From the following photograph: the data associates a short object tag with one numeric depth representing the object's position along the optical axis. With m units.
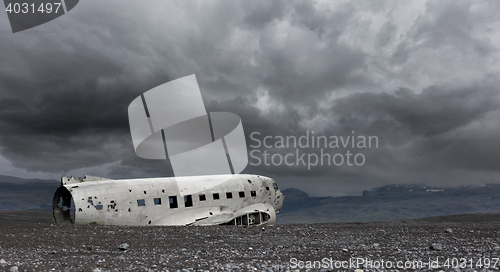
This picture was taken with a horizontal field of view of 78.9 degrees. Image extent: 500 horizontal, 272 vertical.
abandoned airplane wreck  24.69
